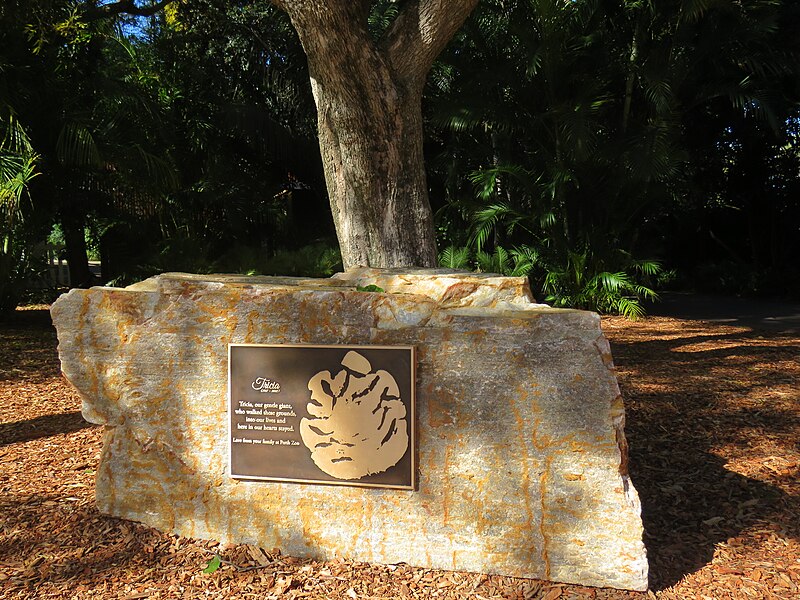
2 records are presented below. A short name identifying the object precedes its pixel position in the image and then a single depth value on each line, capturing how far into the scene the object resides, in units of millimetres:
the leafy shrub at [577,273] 9344
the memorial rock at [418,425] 2543
